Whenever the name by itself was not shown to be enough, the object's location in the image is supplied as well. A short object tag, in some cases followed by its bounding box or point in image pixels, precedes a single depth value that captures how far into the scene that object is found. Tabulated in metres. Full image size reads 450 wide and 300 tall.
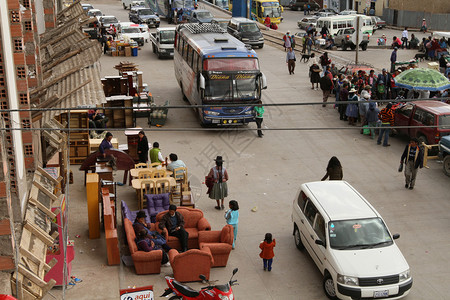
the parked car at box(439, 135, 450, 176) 20.03
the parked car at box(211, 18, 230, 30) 49.66
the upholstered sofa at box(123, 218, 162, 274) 13.67
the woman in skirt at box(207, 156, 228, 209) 16.86
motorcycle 11.04
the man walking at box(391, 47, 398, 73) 34.57
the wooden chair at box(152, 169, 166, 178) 17.31
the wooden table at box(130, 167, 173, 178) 17.53
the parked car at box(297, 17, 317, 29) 59.18
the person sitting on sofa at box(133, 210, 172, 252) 14.21
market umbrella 25.70
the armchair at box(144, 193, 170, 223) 16.25
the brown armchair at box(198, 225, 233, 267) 13.98
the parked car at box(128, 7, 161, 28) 56.84
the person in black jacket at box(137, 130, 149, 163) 19.89
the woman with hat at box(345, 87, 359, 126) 24.89
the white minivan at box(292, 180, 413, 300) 12.35
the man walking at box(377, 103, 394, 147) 23.09
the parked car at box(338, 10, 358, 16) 60.54
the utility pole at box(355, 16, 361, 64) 33.44
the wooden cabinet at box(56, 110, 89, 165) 20.39
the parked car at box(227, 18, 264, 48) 45.06
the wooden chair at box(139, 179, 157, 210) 16.72
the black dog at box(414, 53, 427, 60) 40.39
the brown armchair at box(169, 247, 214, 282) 13.41
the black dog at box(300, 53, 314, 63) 38.30
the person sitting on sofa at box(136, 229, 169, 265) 13.83
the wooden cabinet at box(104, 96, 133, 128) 24.67
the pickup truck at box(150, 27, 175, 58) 40.53
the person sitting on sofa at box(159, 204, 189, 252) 14.43
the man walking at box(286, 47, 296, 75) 35.22
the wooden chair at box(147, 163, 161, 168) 18.14
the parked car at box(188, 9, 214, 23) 52.85
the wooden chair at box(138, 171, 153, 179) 17.34
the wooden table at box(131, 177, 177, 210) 16.84
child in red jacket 13.80
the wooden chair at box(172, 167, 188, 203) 17.12
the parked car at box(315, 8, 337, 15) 66.35
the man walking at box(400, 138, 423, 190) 18.25
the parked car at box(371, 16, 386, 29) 60.72
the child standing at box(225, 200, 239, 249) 14.71
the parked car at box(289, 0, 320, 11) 80.50
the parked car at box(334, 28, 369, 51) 44.59
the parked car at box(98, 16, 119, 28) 50.59
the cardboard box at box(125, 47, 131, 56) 42.03
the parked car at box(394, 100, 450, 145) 21.30
